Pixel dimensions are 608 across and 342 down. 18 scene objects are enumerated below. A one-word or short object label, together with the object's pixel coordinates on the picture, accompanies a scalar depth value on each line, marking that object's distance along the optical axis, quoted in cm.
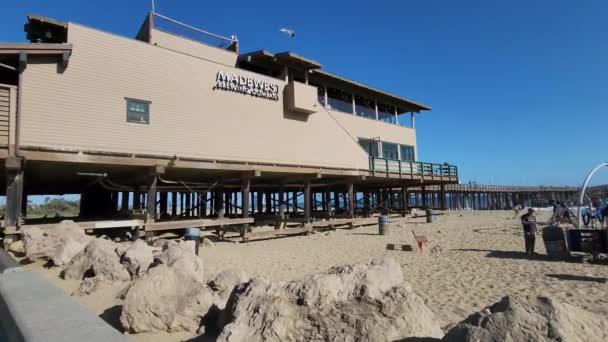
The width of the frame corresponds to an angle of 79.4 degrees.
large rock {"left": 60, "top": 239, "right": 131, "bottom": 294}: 712
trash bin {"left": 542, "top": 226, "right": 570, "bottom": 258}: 1131
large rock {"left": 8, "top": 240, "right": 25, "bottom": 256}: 1015
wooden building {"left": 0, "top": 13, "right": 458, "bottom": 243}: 1152
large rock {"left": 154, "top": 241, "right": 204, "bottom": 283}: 660
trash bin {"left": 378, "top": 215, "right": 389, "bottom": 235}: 1850
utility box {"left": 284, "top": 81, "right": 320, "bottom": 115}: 1819
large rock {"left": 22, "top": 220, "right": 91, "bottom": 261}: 936
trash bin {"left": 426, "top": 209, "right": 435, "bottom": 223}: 2536
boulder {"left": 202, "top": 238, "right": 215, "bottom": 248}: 1486
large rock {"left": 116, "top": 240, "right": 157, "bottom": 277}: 770
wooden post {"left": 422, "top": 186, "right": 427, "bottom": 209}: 3480
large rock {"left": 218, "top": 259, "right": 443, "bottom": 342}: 357
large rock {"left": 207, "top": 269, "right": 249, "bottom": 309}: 603
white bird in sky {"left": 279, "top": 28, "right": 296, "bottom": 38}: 2322
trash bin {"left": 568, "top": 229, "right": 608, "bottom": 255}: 1051
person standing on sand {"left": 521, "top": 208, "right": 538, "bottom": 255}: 1176
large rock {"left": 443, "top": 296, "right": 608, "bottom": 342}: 239
